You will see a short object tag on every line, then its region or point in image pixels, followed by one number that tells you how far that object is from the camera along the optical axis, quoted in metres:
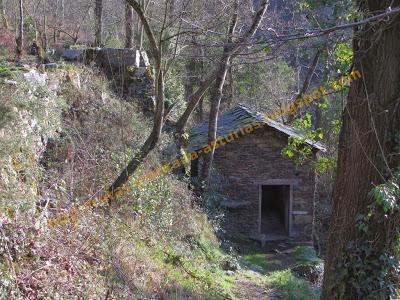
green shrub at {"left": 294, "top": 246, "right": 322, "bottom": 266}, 10.80
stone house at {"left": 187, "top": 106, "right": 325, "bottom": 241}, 13.49
